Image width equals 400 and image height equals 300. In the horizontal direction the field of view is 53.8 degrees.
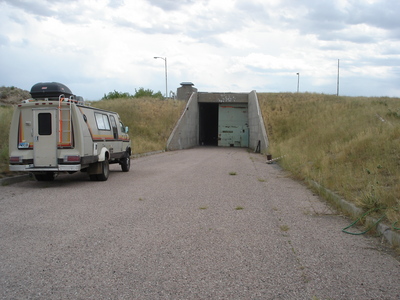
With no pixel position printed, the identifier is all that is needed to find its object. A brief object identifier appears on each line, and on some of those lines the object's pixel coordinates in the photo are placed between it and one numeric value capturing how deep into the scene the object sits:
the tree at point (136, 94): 68.54
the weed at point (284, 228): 6.79
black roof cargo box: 13.30
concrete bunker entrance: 37.58
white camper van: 11.38
